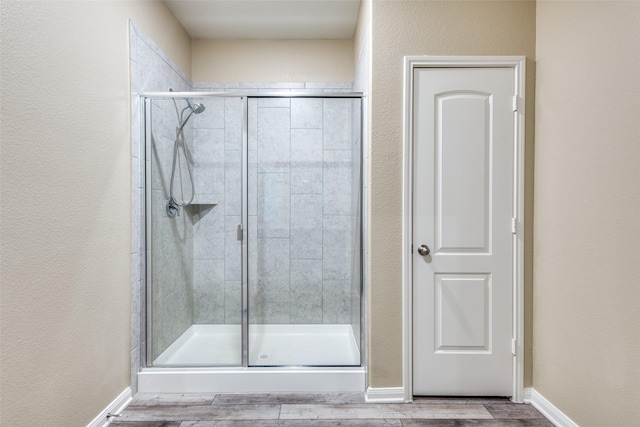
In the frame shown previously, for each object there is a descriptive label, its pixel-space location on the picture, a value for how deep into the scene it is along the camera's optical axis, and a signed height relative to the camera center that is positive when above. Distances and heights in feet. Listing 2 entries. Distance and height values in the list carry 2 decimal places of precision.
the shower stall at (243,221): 8.33 -0.28
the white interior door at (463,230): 7.58 -0.41
